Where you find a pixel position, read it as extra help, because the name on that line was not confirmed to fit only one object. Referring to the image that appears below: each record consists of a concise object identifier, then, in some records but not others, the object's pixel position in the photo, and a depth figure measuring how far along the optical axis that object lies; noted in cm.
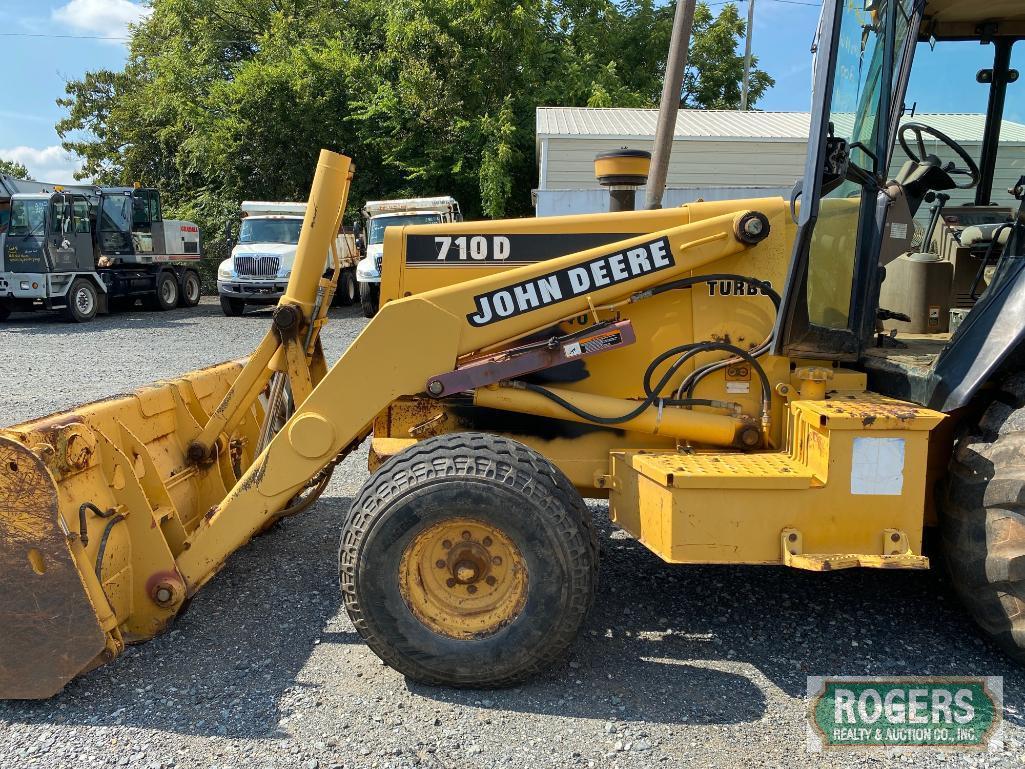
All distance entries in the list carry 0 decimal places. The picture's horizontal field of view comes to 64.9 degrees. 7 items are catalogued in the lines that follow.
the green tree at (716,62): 2694
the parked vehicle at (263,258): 1714
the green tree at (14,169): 4222
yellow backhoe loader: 288
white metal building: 1536
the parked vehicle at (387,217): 1584
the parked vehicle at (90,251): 1620
